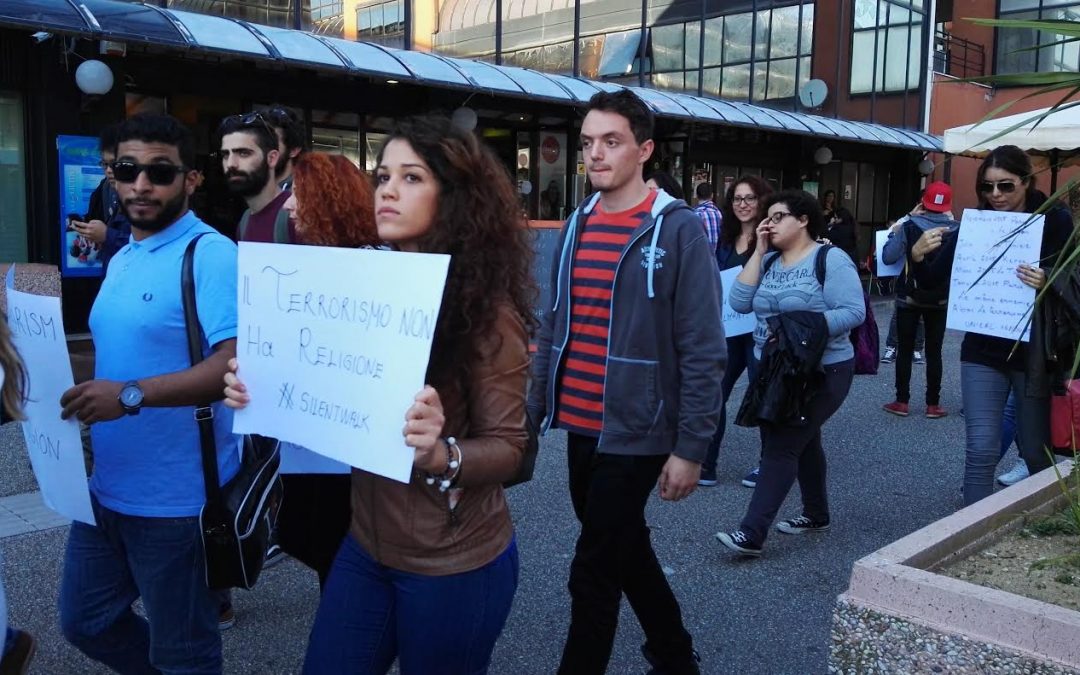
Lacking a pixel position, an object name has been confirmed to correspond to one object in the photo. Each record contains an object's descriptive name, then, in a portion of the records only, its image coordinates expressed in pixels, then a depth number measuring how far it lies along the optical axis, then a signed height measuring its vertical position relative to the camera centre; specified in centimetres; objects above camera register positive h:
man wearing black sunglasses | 243 -57
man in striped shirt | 296 -47
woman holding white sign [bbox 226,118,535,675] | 204 -49
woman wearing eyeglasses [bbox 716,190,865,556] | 454 -45
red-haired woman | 294 -78
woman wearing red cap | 741 -67
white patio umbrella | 883 +85
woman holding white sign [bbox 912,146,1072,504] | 425 -63
